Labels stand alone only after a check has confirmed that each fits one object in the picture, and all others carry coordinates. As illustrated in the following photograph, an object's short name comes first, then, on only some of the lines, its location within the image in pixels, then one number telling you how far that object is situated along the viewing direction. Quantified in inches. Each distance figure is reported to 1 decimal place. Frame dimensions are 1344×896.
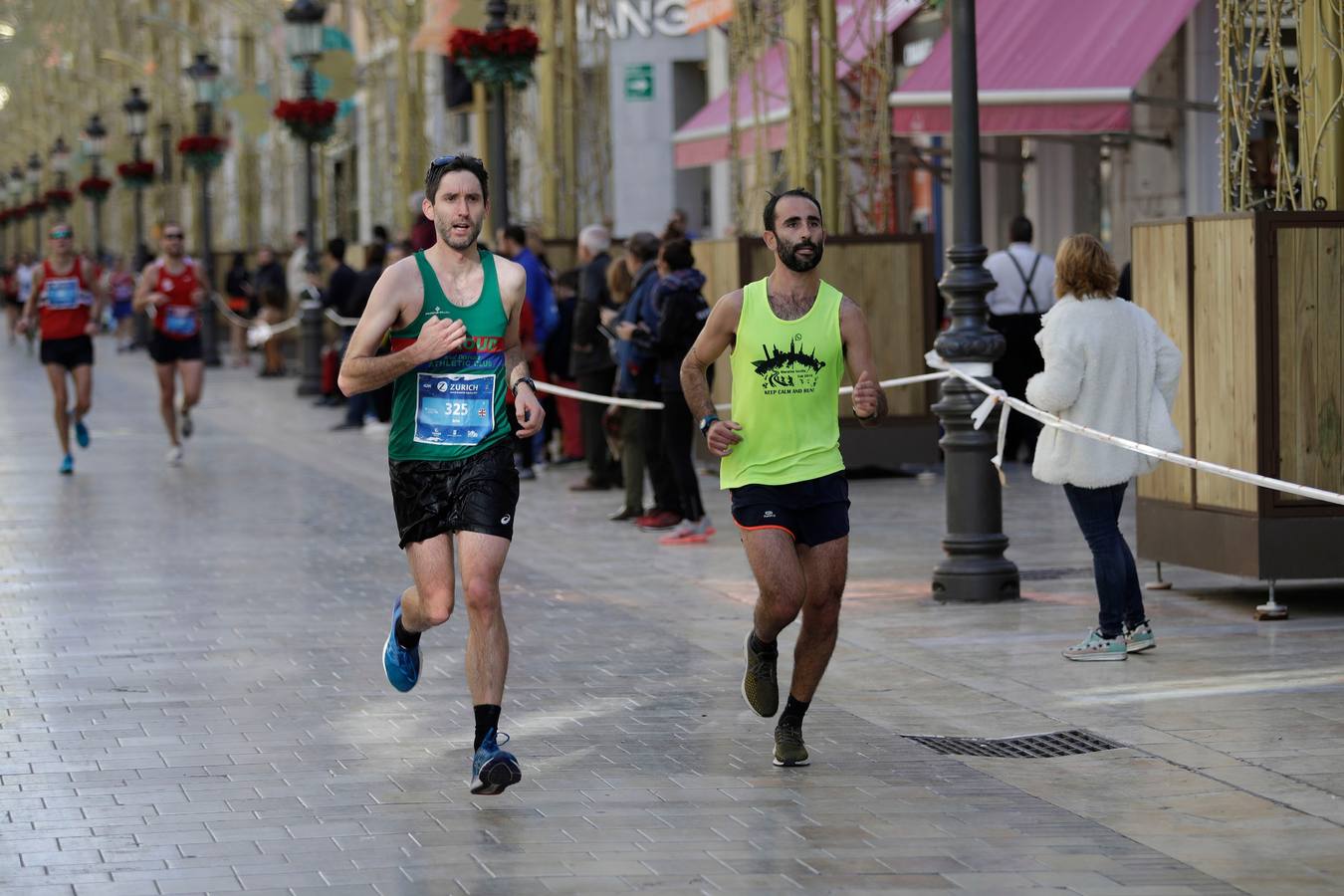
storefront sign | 1412.4
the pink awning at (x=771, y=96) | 794.5
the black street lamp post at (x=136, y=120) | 1815.1
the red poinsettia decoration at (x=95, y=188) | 2274.9
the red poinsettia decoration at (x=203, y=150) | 1673.2
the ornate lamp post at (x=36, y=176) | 3120.1
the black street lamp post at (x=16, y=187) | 3801.7
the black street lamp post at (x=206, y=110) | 1563.7
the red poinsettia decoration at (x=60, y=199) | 2746.1
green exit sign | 1432.1
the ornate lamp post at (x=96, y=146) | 2144.4
